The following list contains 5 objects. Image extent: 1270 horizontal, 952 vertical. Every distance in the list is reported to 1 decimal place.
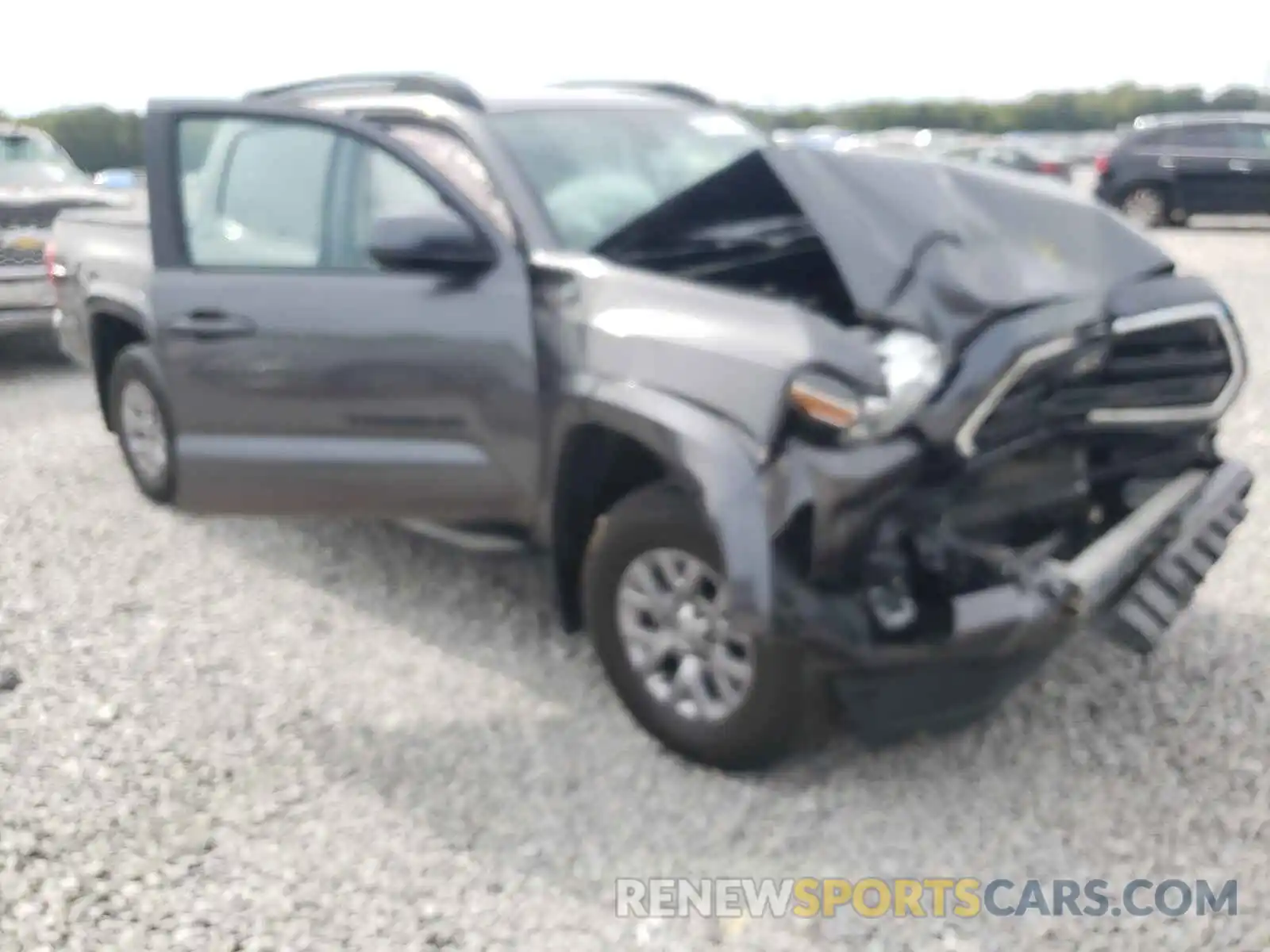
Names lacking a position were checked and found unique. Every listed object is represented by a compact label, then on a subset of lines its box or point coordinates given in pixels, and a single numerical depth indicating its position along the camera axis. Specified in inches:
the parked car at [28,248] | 352.2
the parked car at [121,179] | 587.2
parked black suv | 716.7
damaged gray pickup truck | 119.3
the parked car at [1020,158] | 907.2
